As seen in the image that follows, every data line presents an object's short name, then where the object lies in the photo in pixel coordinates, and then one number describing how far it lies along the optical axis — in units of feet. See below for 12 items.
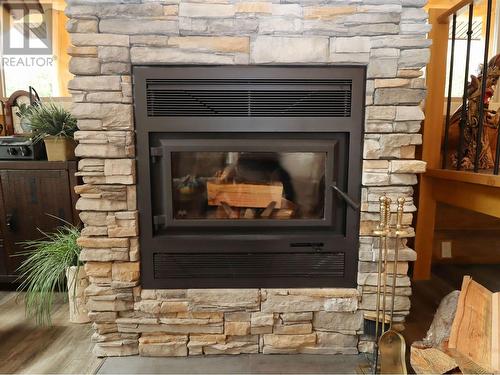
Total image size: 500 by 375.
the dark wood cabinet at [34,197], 5.95
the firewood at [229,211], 4.82
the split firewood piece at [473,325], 3.92
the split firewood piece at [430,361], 3.82
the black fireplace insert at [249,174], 4.35
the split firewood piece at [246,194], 4.81
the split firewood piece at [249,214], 4.79
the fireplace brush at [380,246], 4.02
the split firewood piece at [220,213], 4.80
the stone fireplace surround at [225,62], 4.19
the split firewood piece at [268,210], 4.83
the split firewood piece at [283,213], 4.80
